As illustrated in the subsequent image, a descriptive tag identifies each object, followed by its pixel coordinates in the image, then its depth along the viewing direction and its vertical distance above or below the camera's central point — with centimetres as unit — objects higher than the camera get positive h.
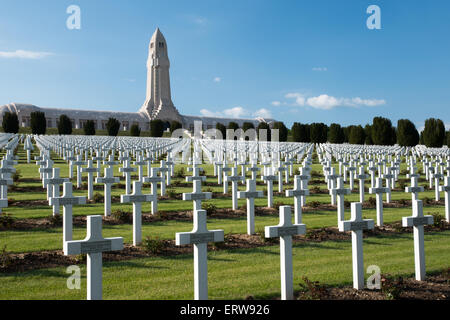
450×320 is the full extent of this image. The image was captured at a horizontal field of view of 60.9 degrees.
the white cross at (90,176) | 961 -39
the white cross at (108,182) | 798 -46
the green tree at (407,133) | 3838 +225
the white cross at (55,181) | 782 -40
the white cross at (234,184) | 903 -65
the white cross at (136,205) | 614 -73
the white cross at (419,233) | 480 -99
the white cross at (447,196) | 788 -86
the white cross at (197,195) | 671 -64
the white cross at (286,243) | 411 -94
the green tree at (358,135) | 4150 +228
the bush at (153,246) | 578 -131
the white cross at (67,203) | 584 -64
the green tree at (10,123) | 4528 +466
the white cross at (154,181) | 824 -47
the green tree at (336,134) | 4353 +257
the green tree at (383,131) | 3934 +252
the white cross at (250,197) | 685 -71
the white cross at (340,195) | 742 -76
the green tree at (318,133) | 4509 +281
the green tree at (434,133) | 3750 +217
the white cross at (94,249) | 358 -85
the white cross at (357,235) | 439 -93
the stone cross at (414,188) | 809 -70
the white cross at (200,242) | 374 -84
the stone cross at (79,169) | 1183 -27
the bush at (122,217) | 785 -117
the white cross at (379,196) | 758 -81
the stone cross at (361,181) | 1007 -68
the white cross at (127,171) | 1000 -29
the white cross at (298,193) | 715 -71
